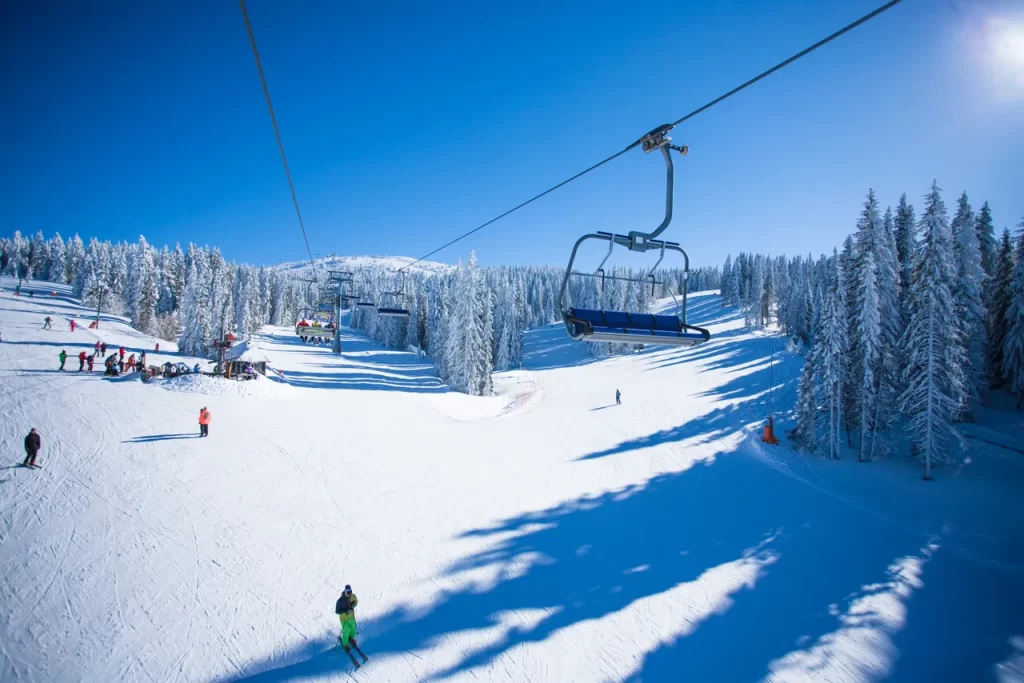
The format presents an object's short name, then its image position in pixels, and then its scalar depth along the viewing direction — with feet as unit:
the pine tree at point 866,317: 76.18
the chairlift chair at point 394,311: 80.24
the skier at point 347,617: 27.02
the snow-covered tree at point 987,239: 105.29
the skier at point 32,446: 44.01
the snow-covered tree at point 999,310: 100.73
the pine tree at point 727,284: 362.33
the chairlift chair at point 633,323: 21.52
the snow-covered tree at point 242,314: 234.38
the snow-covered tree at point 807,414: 81.00
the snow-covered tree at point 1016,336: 92.12
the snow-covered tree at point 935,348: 70.18
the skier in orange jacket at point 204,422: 57.31
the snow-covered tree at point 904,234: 92.53
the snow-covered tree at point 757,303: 247.70
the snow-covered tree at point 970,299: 79.82
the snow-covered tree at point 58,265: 334.24
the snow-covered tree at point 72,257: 329.72
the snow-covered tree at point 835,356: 79.15
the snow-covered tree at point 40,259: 339.77
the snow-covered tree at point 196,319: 157.07
